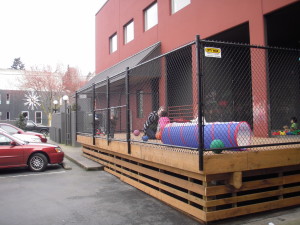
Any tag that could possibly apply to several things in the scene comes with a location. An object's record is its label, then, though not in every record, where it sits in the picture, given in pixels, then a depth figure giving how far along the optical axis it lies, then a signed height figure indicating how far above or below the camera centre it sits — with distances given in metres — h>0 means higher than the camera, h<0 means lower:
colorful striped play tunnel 4.53 -0.18
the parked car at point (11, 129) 15.43 -0.15
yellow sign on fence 4.27 +1.03
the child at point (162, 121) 6.76 +0.05
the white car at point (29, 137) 13.98 -0.54
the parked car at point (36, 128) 27.23 -0.20
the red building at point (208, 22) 8.24 +3.55
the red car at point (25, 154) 9.16 -0.90
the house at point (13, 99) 43.08 +4.02
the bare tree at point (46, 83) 36.94 +5.45
